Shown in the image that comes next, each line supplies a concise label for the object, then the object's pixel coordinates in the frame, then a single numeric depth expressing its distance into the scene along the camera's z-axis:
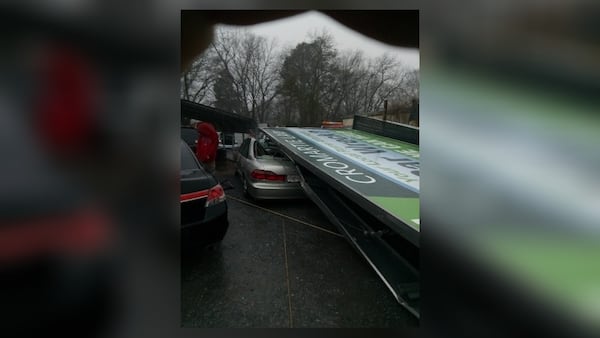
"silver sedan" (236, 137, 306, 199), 3.69
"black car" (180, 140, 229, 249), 1.92
